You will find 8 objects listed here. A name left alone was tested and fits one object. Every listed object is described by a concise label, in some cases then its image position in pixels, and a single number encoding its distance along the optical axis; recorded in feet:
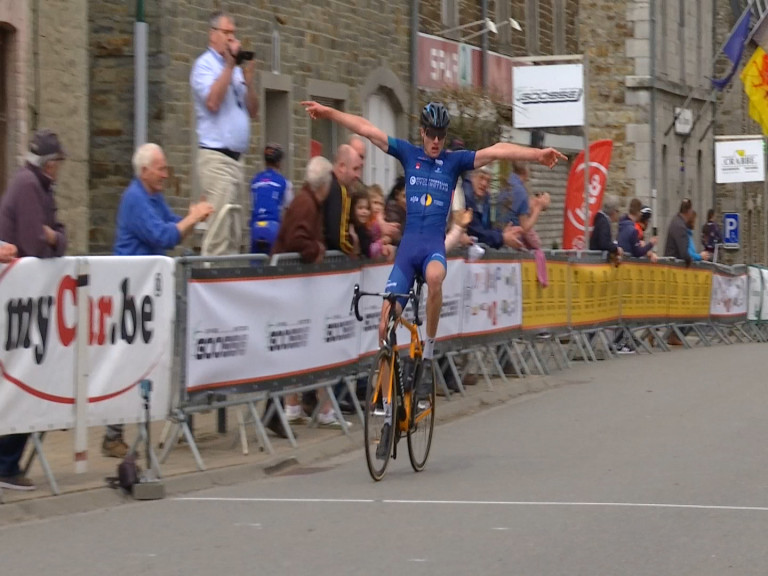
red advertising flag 97.04
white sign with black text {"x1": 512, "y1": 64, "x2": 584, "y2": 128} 91.50
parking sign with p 164.66
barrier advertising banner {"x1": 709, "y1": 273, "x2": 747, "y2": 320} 95.45
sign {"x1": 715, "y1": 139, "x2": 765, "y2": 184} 147.74
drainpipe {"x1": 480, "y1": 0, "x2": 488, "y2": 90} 96.99
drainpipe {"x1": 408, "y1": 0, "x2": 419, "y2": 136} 86.79
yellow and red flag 133.68
